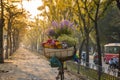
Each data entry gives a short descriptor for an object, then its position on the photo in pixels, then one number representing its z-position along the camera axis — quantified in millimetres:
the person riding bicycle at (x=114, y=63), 29081
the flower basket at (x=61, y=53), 9531
